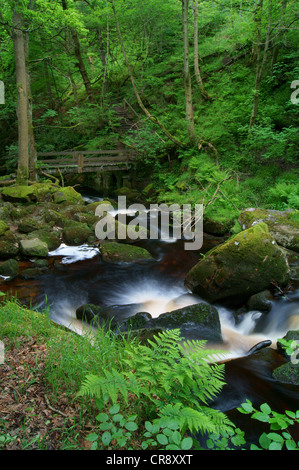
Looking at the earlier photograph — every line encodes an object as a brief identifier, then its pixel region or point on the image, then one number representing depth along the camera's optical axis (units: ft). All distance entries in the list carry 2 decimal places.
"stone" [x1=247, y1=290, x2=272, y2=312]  18.39
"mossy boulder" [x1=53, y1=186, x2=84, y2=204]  37.25
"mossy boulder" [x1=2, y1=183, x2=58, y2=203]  34.12
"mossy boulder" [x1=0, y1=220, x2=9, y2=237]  27.25
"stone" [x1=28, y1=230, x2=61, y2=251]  29.40
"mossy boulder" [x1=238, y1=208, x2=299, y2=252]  23.94
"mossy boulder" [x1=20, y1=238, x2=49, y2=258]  27.07
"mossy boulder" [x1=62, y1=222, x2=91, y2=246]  31.26
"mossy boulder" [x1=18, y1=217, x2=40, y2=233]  30.09
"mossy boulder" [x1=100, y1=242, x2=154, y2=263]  28.35
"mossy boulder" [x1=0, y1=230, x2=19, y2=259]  25.99
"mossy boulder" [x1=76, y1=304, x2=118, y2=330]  17.79
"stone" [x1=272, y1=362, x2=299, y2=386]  12.91
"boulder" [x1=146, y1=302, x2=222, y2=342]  15.99
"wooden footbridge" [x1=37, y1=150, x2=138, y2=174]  48.57
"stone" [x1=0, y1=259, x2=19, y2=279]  23.68
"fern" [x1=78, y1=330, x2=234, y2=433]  6.70
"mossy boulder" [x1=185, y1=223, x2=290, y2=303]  19.11
